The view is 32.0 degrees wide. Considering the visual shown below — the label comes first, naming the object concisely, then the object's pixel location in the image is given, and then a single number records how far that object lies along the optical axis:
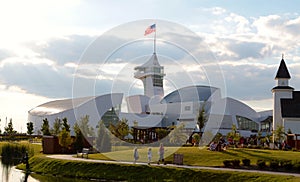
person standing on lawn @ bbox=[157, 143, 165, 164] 35.66
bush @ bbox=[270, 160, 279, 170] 31.09
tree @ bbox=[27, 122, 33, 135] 92.38
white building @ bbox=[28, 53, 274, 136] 89.94
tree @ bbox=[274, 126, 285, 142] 52.02
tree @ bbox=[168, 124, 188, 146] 54.19
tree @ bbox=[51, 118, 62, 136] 68.46
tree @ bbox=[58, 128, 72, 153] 51.62
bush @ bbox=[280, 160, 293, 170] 30.84
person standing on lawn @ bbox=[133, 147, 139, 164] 35.68
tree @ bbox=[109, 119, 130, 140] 57.77
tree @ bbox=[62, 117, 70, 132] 59.56
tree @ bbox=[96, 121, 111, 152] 49.50
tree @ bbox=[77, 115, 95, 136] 56.63
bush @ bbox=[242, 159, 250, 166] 32.41
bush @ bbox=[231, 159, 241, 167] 32.34
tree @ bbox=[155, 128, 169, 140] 61.12
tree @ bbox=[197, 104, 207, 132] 55.56
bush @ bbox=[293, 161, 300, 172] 30.55
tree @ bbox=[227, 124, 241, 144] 49.34
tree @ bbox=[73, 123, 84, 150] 53.19
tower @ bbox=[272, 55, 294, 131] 64.06
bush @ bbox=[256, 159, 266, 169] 31.39
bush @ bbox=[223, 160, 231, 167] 32.59
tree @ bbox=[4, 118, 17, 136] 92.00
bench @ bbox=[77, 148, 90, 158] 43.12
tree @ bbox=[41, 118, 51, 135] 64.01
